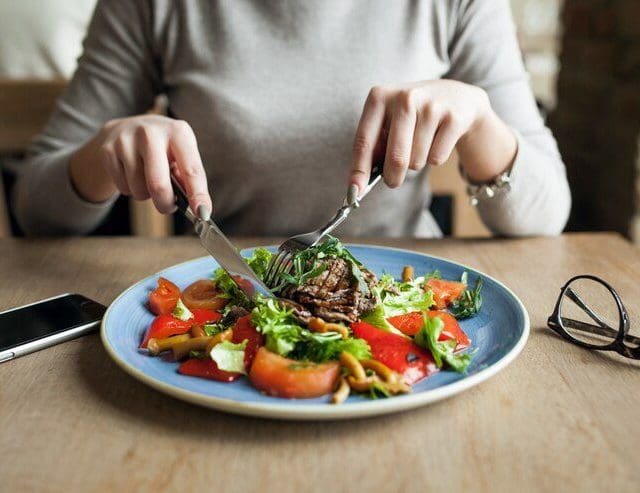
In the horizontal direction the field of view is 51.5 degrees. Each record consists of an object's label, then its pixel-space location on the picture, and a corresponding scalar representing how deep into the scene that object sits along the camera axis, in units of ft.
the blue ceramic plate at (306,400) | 2.14
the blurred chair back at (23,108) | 6.50
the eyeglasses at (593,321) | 2.76
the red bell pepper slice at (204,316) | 2.98
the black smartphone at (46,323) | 2.83
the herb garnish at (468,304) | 3.08
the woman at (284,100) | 4.52
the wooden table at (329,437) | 2.00
